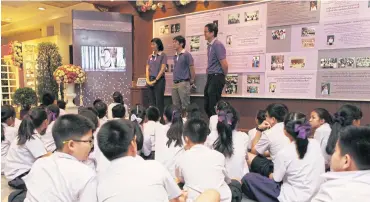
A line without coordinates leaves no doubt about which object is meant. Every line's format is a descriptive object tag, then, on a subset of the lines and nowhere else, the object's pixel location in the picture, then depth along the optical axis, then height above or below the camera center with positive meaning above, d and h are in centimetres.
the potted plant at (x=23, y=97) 514 -36
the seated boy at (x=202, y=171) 184 -58
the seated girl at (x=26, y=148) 238 -58
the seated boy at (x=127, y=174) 129 -43
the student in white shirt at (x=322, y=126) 266 -45
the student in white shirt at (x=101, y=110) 351 -40
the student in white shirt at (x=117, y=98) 464 -34
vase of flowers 532 -3
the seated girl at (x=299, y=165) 201 -59
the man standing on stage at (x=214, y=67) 432 +13
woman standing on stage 509 +3
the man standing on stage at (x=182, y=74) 478 +3
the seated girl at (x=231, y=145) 242 -55
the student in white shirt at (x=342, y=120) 249 -37
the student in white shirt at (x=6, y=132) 300 -55
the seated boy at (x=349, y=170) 115 -37
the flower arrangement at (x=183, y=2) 523 +125
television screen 599 +34
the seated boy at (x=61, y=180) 133 -46
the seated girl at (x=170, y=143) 260 -59
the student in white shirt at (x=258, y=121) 320 -52
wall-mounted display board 362 +37
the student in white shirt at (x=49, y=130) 288 -52
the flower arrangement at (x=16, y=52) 798 +59
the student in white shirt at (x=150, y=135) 317 -61
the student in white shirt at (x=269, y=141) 259 -56
